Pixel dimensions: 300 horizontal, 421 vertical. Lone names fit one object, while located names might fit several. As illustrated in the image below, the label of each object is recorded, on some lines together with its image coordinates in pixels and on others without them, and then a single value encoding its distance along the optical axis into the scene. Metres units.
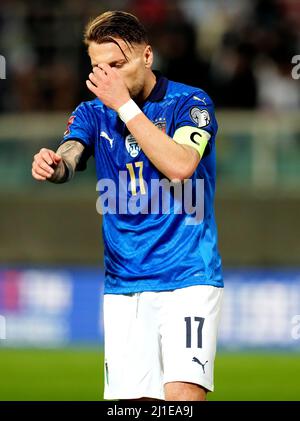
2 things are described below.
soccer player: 10.96
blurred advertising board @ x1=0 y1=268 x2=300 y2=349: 27.67
